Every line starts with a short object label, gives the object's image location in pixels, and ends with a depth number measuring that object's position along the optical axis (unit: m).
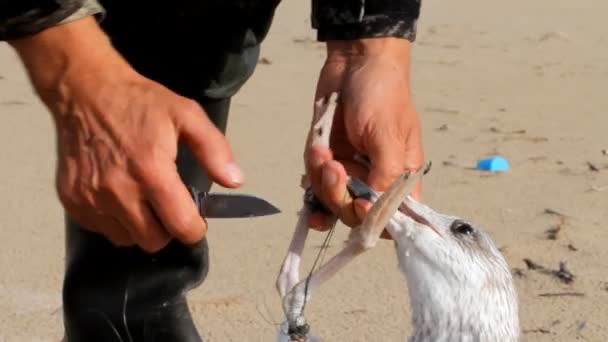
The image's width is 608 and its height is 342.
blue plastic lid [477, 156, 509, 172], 6.08
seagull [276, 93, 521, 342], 2.51
